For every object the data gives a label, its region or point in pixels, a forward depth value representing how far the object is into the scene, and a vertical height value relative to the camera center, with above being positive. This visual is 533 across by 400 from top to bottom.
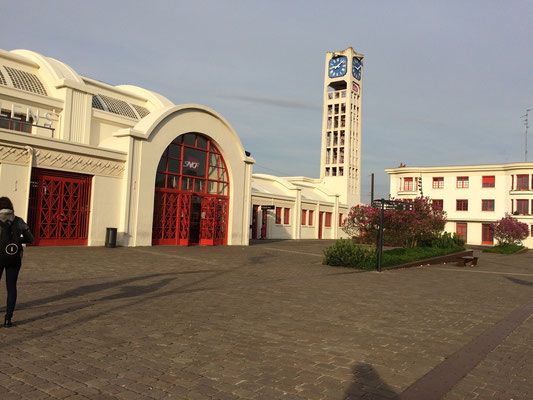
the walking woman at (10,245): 6.02 -0.34
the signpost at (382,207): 15.93 +0.95
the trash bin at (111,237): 19.65 -0.61
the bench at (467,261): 20.86 -1.07
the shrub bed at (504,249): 36.00 -0.81
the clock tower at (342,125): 56.91 +13.34
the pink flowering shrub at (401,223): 22.05 +0.54
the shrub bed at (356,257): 16.78 -0.88
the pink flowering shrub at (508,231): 39.88 +0.72
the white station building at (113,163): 18.02 +2.65
